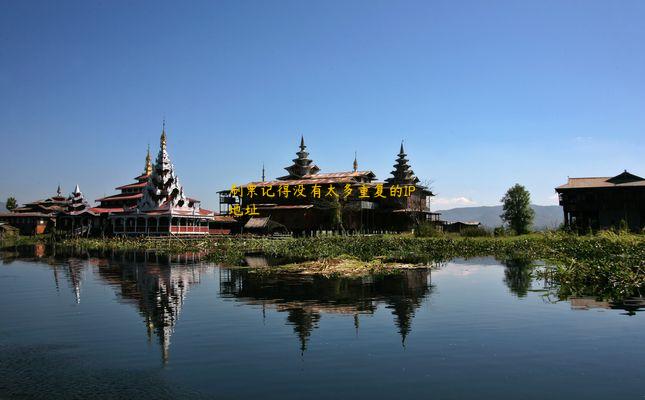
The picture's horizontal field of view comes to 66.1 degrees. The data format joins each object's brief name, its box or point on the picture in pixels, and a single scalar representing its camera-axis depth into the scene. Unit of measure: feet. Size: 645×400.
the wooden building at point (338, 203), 214.28
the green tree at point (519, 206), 239.09
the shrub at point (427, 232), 159.74
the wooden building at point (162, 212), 223.30
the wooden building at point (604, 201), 163.32
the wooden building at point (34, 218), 291.38
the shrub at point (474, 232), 157.28
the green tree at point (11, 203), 363.48
